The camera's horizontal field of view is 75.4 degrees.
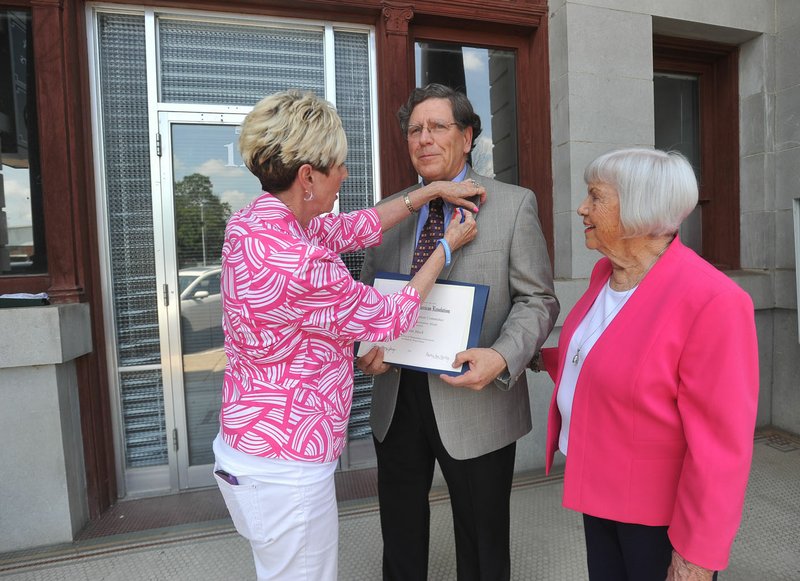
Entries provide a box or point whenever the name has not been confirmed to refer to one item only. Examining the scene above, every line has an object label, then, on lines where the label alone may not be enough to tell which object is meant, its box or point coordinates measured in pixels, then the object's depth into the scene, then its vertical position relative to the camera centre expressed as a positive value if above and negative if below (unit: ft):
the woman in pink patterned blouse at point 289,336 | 4.33 -0.66
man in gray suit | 5.77 -1.36
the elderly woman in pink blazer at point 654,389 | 4.01 -1.17
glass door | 10.57 +0.08
